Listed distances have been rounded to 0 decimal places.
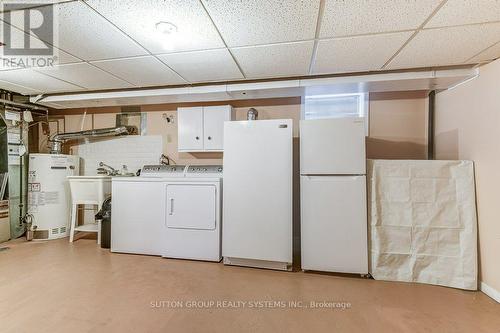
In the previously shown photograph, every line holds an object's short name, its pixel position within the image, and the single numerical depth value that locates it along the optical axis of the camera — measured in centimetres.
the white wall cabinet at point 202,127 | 354
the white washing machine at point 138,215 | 332
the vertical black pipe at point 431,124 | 317
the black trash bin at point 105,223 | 361
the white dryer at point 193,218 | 309
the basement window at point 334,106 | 349
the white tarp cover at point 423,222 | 243
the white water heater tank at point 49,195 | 391
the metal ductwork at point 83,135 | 409
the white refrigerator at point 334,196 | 264
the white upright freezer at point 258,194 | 283
